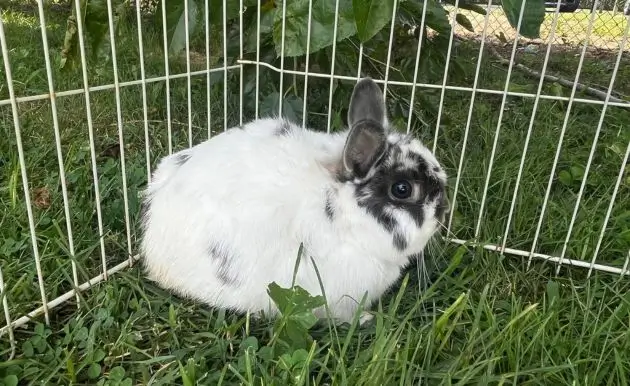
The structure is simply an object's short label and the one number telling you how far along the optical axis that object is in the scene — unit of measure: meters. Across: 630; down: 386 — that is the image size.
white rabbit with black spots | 0.38
